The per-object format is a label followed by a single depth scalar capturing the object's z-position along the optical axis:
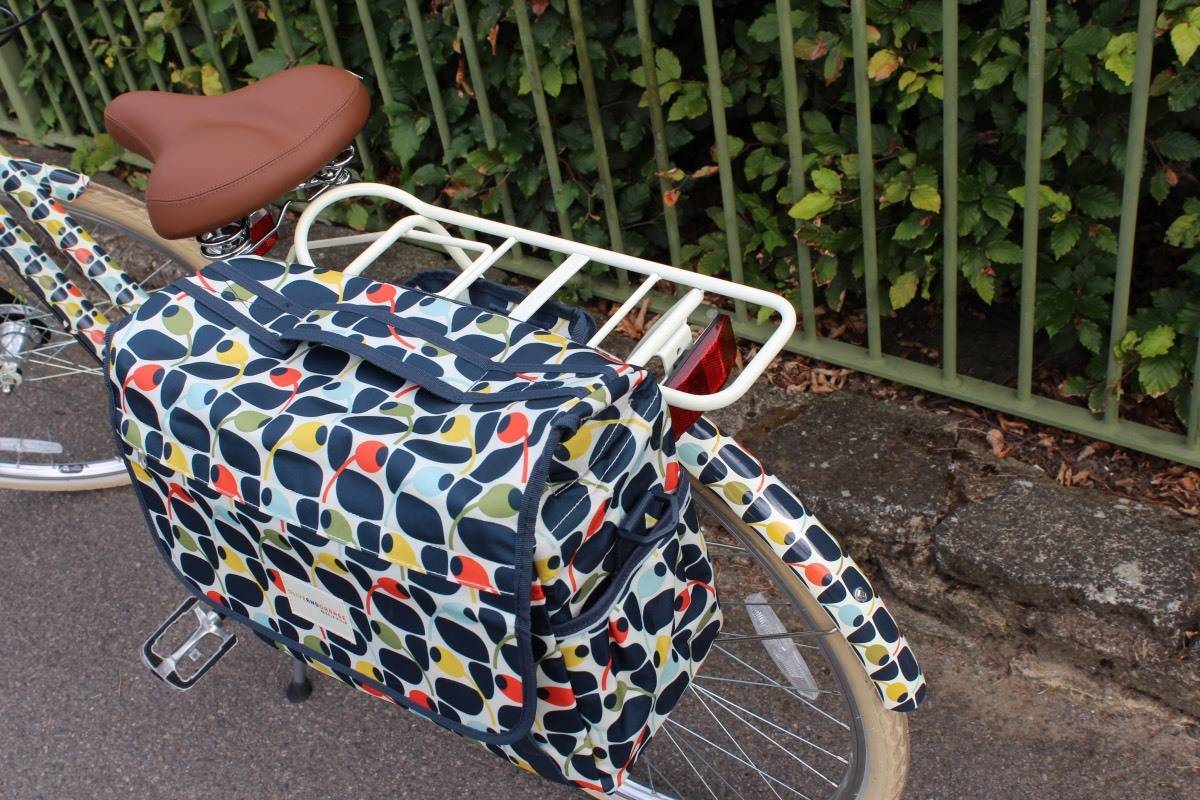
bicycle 1.64
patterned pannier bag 1.36
